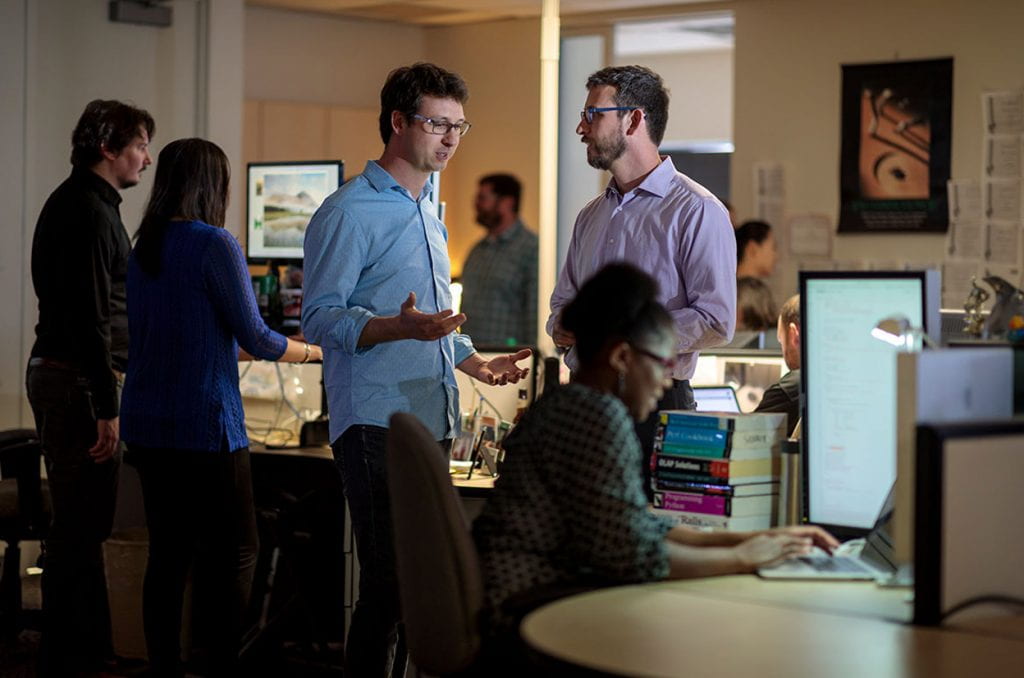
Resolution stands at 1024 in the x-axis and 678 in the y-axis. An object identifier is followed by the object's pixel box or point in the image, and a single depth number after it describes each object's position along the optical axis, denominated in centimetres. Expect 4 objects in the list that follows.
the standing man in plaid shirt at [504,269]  796
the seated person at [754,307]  652
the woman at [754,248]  725
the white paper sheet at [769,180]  802
